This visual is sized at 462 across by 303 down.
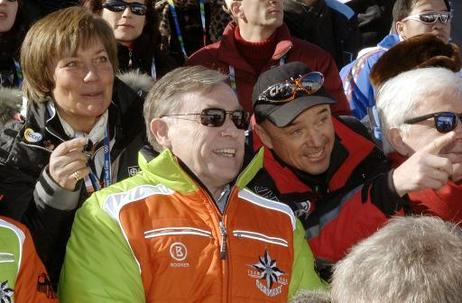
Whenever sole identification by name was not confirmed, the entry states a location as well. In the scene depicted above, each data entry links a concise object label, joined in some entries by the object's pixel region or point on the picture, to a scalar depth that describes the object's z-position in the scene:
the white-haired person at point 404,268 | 2.16
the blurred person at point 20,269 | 3.21
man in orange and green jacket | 3.37
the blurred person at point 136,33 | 5.37
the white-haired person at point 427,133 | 3.62
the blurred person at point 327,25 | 6.61
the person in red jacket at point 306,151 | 4.10
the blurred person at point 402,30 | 5.76
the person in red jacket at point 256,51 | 5.49
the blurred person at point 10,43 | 5.18
